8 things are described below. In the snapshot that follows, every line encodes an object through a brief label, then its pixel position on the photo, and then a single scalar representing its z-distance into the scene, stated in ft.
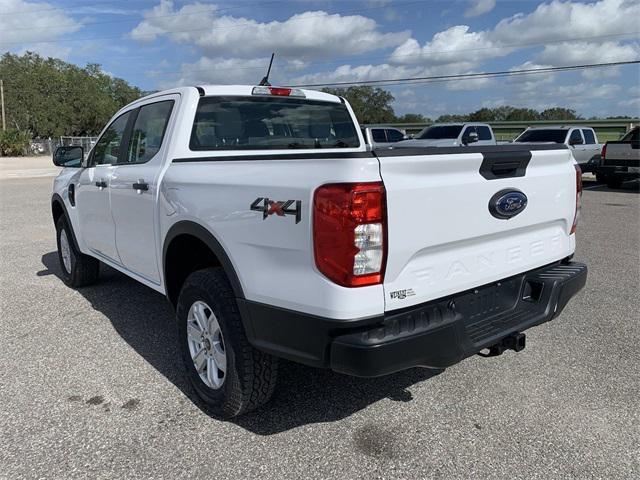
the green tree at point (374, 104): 234.99
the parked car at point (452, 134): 58.64
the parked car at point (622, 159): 49.11
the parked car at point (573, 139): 59.93
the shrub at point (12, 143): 137.80
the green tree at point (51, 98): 194.29
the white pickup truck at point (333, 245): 7.63
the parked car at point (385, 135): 71.97
